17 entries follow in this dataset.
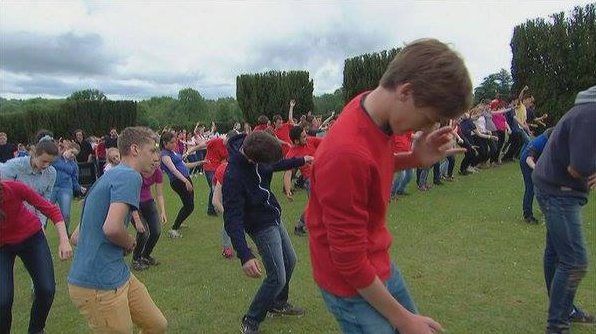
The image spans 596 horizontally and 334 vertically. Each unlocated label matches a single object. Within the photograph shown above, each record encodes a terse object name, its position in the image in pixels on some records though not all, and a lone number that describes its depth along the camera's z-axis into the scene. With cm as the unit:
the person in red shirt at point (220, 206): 655
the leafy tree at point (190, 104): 10988
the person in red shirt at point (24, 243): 431
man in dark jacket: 379
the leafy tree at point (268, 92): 3978
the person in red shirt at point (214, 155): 1061
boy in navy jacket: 445
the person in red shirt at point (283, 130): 1555
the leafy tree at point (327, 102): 6781
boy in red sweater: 187
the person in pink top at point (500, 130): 1677
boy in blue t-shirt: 335
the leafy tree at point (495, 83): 5355
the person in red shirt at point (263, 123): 1412
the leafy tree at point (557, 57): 2114
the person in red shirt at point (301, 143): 952
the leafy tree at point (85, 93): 8156
